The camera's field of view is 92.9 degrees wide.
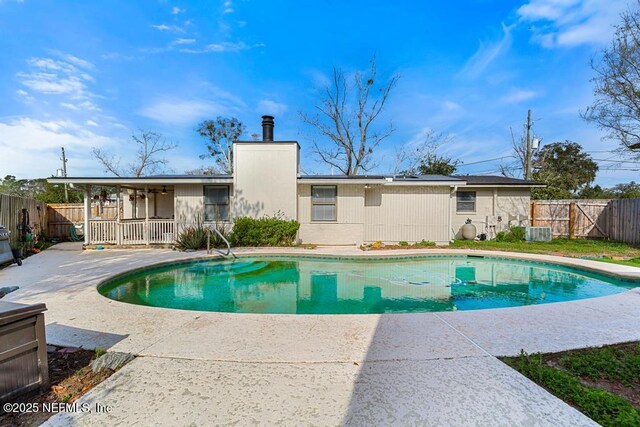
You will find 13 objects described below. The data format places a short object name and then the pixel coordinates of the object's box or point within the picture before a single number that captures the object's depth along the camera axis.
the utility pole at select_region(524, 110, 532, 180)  20.23
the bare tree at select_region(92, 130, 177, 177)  26.06
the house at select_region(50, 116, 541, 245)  12.50
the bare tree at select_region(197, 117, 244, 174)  29.83
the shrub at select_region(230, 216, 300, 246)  11.98
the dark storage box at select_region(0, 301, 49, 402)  2.14
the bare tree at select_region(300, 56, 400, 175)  21.86
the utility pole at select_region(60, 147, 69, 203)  26.86
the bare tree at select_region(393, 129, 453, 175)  24.66
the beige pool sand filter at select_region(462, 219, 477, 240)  13.77
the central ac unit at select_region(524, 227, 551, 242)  13.45
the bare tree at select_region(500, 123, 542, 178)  23.41
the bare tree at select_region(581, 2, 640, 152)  12.27
